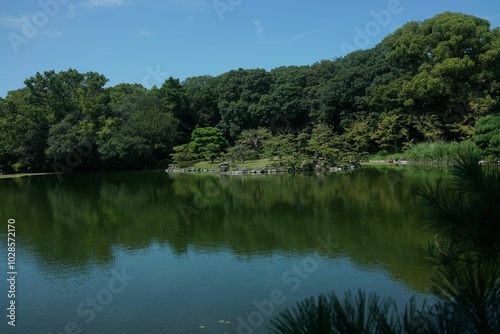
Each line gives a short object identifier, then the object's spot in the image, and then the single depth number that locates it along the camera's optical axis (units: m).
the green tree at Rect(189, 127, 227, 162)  28.97
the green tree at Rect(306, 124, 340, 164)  23.69
